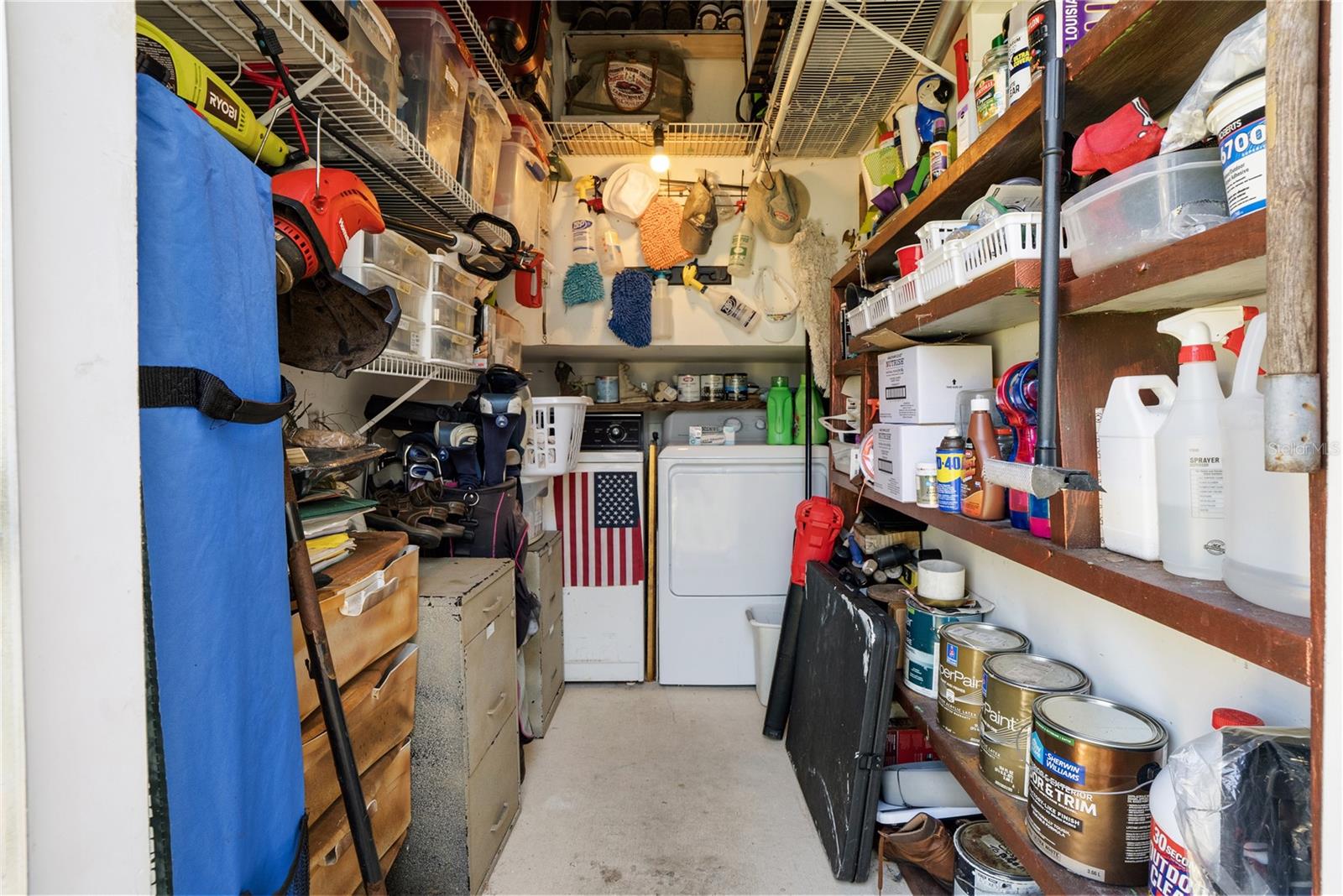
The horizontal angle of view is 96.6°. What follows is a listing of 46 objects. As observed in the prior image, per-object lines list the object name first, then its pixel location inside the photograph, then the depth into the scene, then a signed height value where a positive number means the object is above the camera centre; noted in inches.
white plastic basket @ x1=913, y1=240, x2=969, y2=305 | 51.6 +15.4
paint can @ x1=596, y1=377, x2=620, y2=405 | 136.0 +11.2
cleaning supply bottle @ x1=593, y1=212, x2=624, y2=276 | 120.4 +38.8
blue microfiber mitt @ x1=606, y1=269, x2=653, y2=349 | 117.6 +26.0
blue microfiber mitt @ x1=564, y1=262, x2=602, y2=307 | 119.3 +31.3
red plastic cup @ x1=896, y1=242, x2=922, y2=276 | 64.4 +19.9
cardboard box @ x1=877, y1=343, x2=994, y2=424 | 65.6 +6.8
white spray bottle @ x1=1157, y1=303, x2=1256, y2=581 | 32.1 -1.5
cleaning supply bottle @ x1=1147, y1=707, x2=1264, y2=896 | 31.9 -22.2
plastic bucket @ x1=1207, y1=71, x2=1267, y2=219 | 26.8 +13.6
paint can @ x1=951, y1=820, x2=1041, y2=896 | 52.6 -39.2
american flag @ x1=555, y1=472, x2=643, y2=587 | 122.6 -17.6
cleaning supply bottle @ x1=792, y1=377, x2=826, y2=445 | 121.0 +5.8
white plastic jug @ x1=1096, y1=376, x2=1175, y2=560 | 36.7 -1.7
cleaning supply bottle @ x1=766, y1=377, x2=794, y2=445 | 129.0 +5.5
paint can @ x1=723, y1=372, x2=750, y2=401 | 136.1 +12.0
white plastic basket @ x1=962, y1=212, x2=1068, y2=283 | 43.2 +14.7
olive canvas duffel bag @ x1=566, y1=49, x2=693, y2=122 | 119.0 +71.4
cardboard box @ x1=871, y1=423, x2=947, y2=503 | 66.6 -1.5
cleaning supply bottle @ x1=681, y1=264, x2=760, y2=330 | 119.6 +27.6
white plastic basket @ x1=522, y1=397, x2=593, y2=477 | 100.7 +0.9
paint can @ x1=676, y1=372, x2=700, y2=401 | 136.0 +12.2
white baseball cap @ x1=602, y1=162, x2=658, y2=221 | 120.4 +50.5
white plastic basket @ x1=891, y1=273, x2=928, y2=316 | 61.4 +15.5
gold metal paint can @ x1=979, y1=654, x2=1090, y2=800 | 49.0 -23.0
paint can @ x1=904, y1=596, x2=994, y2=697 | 67.6 -22.9
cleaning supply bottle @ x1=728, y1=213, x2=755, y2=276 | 118.8 +37.9
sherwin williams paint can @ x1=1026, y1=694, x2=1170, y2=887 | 38.7 -24.0
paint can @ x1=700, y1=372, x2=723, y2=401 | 137.0 +12.1
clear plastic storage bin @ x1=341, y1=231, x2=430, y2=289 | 57.2 +19.3
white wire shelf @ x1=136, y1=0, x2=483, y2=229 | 41.0 +29.6
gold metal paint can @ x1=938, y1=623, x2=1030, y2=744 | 58.2 -23.3
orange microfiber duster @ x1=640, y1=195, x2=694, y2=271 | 120.3 +41.5
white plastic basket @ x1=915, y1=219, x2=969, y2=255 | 55.7 +19.6
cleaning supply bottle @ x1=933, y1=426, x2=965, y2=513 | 58.6 -3.1
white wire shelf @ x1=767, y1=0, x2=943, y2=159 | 75.2 +53.6
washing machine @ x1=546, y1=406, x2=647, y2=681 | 121.3 -24.8
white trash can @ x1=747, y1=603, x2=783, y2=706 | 108.9 -38.0
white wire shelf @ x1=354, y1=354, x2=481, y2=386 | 63.2 +9.0
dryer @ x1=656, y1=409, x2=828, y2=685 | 118.0 -21.9
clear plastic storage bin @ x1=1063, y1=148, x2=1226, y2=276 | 31.9 +13.1
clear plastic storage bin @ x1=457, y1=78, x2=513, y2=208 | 80.7 +42.7
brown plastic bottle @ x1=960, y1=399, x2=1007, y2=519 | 53.3 -3.3
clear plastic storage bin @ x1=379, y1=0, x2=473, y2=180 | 66.4 +43.1
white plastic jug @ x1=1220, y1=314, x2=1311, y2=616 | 26.2 -3.5
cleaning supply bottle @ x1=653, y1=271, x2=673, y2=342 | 121.3 +27.1
